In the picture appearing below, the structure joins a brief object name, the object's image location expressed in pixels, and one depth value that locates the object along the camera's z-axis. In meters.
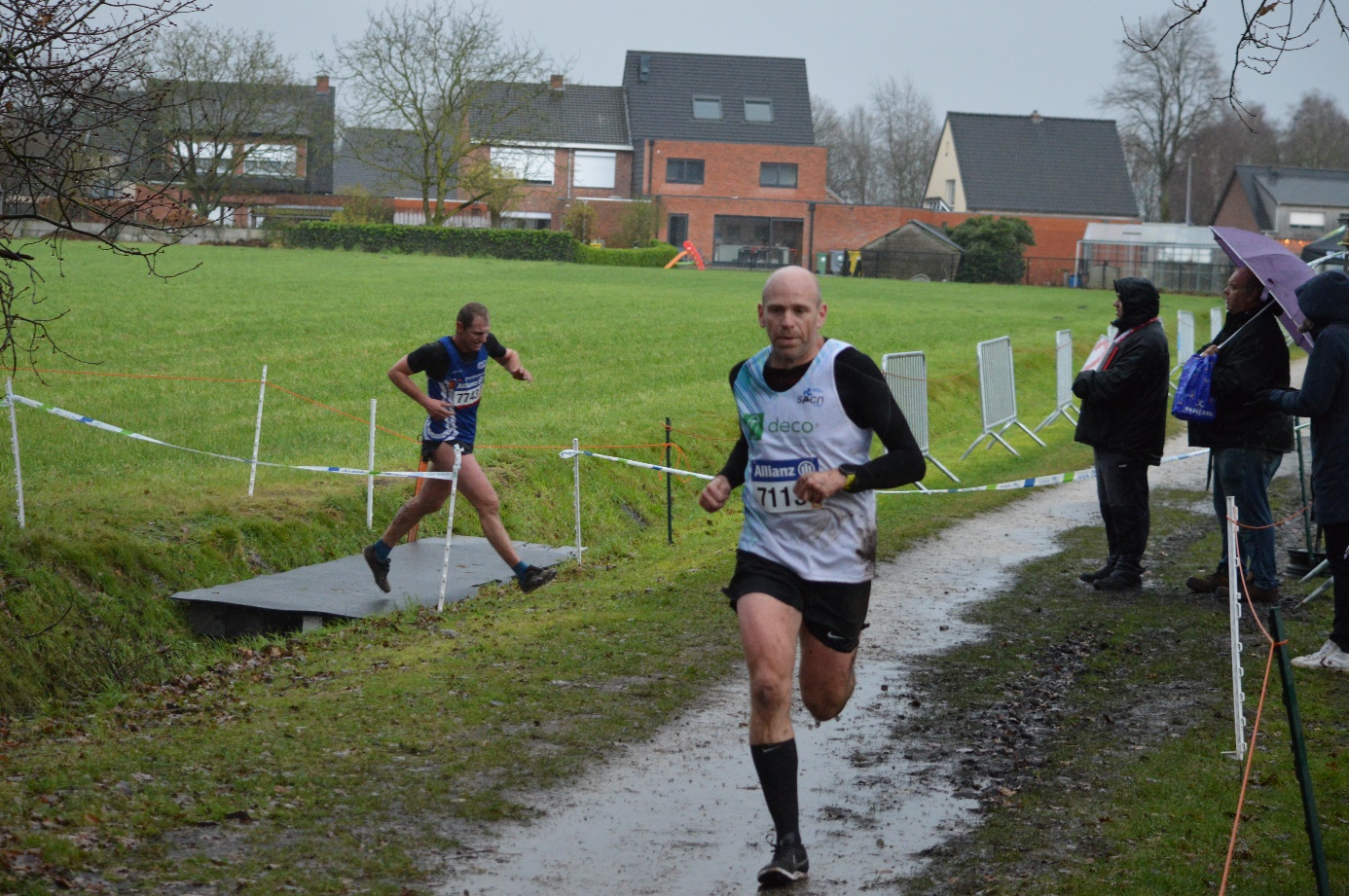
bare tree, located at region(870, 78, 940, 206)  104.25
